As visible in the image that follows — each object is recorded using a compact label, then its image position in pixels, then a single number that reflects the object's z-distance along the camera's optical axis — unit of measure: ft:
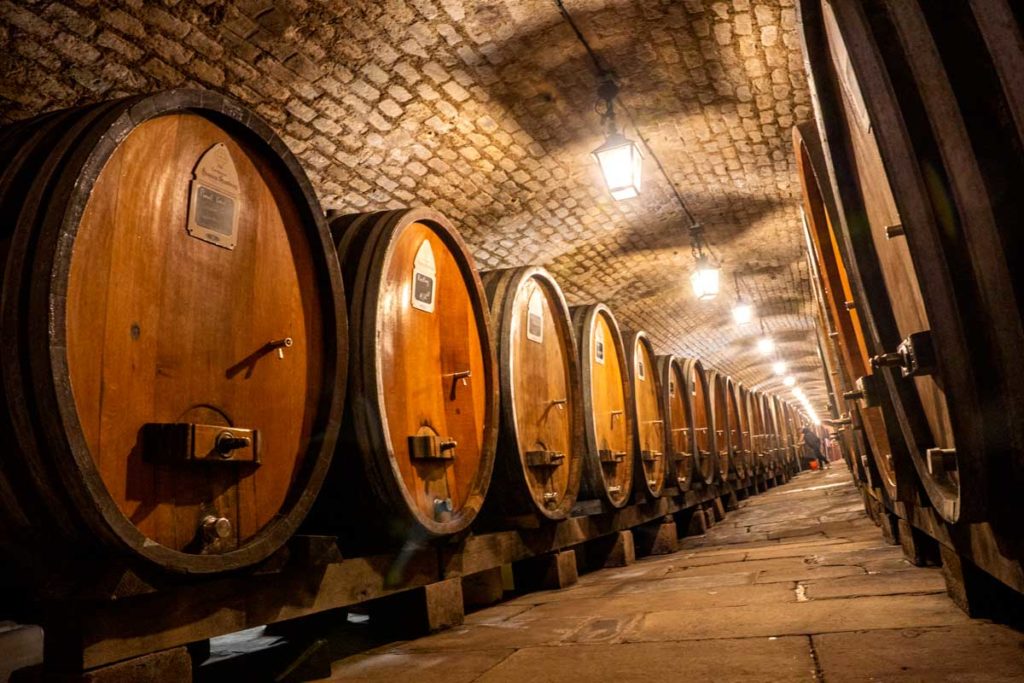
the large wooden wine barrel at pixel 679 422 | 20.49
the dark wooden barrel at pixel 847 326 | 7.89
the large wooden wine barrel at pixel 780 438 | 51.81
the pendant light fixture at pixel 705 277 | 31.19
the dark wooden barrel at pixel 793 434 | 65.42
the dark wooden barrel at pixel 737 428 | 31.24
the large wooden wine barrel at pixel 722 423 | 27.43
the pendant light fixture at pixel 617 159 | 21.49
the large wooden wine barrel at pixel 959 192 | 3.63
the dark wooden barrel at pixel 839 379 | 13.07
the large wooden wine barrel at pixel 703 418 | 24.04
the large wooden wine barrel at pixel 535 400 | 11.71
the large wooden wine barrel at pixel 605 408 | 14.94
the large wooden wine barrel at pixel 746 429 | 33.65
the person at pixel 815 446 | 90.84
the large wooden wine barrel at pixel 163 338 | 5.08
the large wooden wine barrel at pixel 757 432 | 37.73
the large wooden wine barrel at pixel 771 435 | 44.60
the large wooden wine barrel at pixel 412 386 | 8.40
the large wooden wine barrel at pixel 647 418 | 17.51
